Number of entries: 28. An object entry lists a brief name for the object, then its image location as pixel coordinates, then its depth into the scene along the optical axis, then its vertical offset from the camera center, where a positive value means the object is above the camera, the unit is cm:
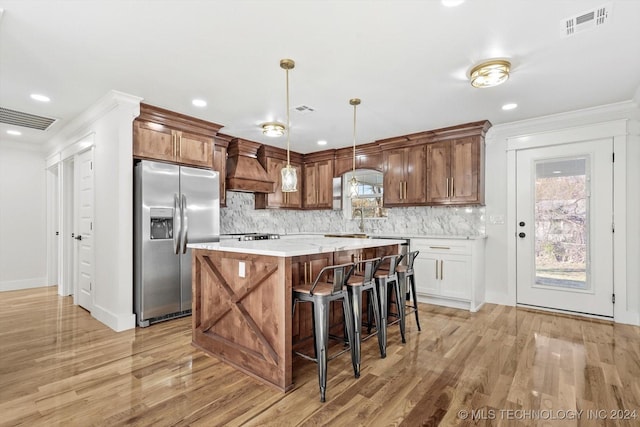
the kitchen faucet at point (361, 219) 604 -12
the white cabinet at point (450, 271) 420 -80
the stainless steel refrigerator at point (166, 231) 363 -22
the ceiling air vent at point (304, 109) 387 +127
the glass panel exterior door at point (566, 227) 387 -19
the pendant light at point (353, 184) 344 +30
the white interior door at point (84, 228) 409 -21
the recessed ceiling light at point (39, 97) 350 +128
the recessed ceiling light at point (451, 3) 200 +131
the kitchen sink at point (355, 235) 541 -39
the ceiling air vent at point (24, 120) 405 +125
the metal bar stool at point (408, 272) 324 -61
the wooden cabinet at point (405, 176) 495 +58
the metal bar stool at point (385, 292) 278 -75
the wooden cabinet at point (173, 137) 376 +95
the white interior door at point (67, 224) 497 -17
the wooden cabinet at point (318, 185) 622 +55
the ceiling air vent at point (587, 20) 209 +130
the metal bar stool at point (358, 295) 242 -68
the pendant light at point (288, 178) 297 +32
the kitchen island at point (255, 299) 227 -70
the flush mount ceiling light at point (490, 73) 272 +121
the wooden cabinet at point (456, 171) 448 +59
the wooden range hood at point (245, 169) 527 +73
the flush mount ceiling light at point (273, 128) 411 +108
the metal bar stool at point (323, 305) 218 -66
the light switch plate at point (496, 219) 455 -10
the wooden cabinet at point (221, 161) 506 +83
